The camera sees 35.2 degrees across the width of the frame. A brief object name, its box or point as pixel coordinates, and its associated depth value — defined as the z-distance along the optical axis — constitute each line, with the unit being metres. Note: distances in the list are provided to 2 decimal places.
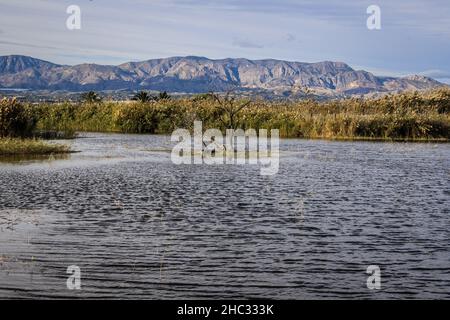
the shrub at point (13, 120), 39.12
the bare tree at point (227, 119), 56.82
